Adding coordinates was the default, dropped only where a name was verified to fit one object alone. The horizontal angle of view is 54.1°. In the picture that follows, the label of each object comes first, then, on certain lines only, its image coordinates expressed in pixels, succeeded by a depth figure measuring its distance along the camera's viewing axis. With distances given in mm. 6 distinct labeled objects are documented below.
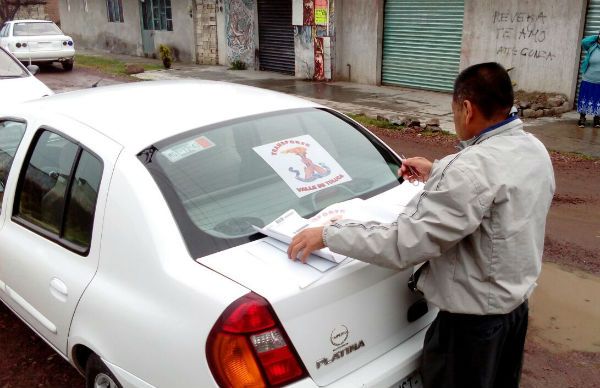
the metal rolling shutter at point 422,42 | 13555
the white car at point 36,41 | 18281
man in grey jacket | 2002
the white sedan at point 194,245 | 2064
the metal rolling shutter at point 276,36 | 17516
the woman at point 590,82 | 9680
